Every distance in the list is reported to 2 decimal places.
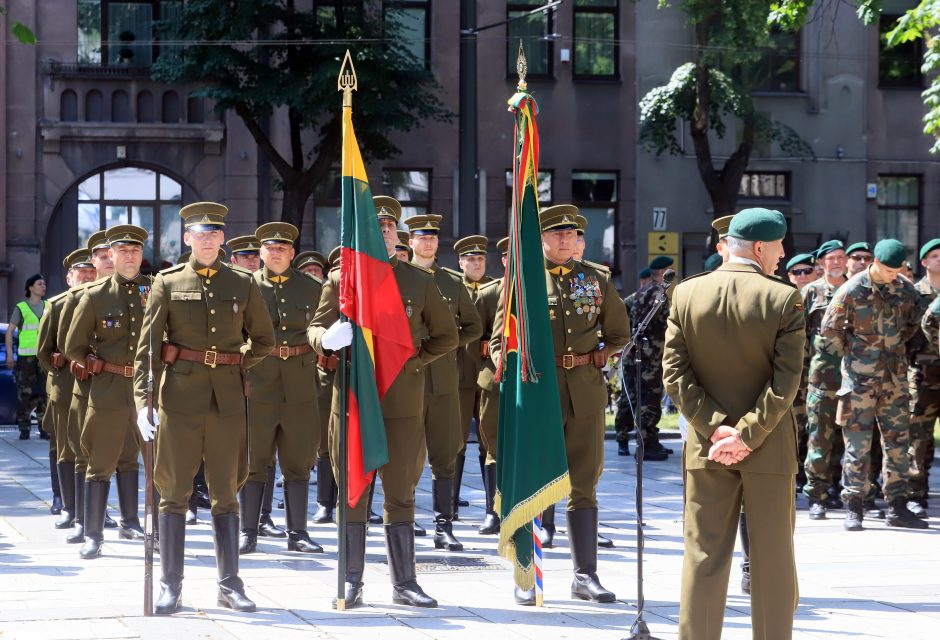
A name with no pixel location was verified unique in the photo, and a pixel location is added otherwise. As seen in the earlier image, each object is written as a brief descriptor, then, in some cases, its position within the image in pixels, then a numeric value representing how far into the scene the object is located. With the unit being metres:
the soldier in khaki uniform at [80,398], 10.89
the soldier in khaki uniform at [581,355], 8.64
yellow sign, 29.06
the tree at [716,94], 26.64
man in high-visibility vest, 18.84
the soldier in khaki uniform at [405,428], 8.49
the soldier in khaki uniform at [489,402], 11.32
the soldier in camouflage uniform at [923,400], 12.30
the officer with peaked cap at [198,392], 8.43
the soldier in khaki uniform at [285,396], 10.55
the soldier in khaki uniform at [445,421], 10.76
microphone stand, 7.45
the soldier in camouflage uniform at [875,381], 11.55
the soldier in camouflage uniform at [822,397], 12.23
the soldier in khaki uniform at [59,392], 11.58
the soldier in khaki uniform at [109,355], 10.52
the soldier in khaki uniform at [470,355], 12.23
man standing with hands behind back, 6.62
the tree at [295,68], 25.05
